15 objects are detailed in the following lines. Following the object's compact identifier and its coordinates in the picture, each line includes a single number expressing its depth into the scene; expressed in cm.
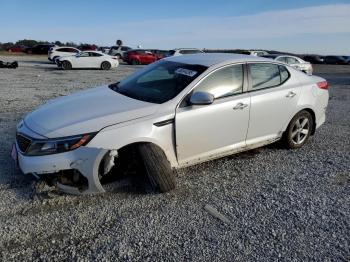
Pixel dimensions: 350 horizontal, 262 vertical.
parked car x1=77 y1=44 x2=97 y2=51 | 4051
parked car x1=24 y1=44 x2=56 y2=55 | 4191
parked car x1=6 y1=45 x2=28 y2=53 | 5084
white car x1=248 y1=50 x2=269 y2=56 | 2542
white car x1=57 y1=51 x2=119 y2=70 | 2298
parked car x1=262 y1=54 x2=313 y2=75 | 2009
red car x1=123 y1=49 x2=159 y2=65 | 3169
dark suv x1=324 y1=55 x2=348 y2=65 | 5042
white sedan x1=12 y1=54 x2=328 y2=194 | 361
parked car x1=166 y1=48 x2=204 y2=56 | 2511
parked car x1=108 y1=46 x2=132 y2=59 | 3791
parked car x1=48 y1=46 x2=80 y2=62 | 2793
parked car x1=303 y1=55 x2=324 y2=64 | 4812
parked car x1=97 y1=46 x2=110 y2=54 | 4028
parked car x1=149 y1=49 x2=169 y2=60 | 3421
